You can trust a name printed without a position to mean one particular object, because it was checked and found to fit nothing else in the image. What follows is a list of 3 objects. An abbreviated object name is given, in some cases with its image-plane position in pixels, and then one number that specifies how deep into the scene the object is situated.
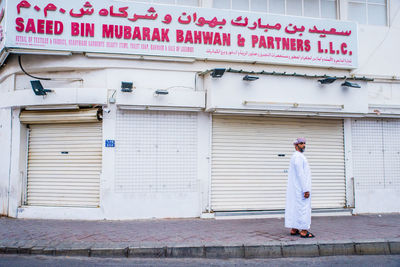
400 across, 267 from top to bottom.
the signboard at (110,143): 9.09
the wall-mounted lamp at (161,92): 8.99
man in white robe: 7.03
